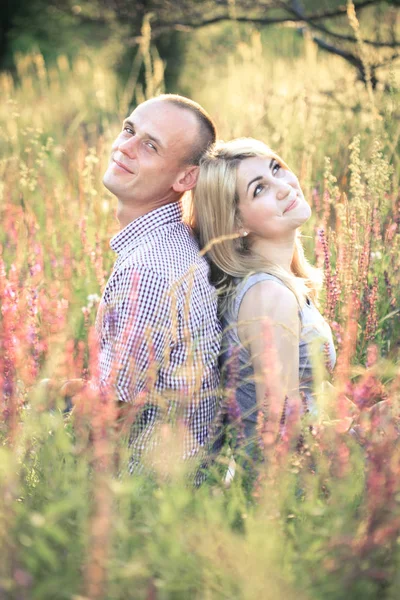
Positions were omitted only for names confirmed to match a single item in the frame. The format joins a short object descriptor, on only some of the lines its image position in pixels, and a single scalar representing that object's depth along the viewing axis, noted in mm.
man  2195
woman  2447
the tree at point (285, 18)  5176
